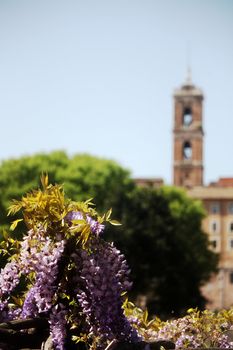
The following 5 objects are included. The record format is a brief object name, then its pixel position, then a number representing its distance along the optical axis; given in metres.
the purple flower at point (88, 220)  6.66
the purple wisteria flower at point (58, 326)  6.34
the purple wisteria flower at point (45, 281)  6.54
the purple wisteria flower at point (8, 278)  6.84
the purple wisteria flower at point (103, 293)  6.45
